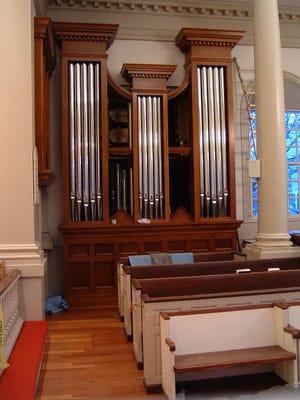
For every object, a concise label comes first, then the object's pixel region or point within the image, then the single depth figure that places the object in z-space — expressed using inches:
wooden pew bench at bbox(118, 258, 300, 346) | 167.0
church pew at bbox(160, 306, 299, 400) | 115.5
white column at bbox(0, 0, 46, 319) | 168.9
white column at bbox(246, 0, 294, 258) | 211.5
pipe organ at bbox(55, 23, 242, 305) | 239.0
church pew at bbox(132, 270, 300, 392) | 123.0
